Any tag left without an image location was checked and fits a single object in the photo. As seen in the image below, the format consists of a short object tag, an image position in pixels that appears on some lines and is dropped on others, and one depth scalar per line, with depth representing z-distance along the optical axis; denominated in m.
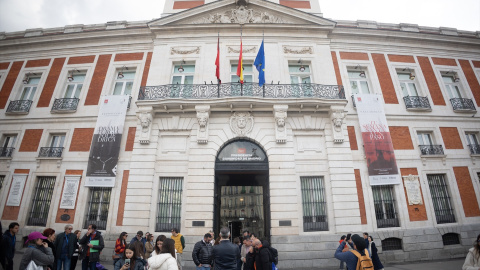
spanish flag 10.60
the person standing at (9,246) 5.22
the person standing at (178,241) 7.48
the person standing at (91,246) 6.52
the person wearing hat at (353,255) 3.57
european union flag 10.70
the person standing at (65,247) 6.35
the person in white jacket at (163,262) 3.30
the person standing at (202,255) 5.14
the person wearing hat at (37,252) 3.85
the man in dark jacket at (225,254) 4.45
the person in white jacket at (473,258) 3.91
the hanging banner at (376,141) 10.63
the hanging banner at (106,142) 10.62
